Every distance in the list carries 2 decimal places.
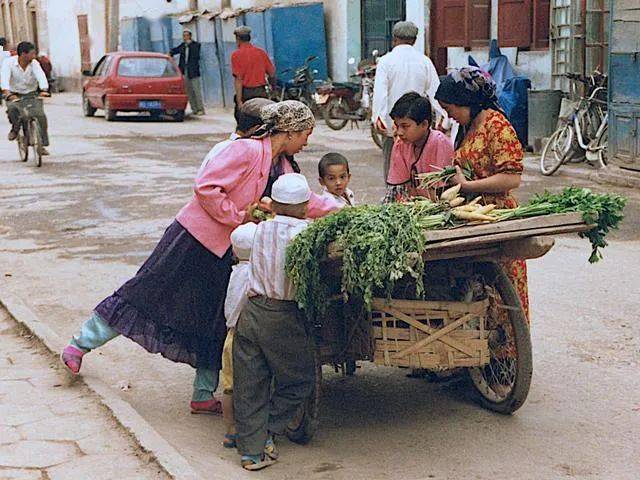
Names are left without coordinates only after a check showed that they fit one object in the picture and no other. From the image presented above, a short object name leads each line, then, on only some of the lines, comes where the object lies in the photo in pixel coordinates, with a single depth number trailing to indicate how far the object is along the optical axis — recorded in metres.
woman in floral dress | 5.09
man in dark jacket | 25.59
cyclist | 14.76
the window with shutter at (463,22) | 17.39
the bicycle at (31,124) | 15.23
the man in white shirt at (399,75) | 9.84
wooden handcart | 4.48
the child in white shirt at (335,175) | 5.41
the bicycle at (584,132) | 13.60
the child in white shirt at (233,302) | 4.64
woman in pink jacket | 4.86
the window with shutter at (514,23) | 16.16
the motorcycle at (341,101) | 21.19
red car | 23.81
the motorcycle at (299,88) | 23.09
